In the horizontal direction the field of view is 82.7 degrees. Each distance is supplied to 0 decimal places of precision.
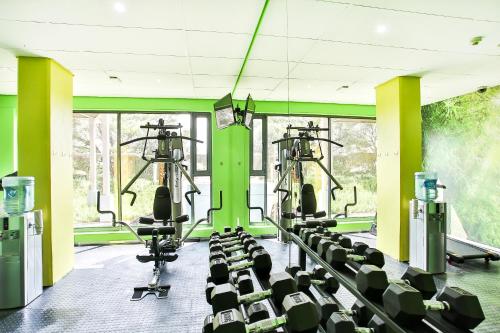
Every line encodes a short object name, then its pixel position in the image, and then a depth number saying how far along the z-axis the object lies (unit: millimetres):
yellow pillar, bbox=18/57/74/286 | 3301
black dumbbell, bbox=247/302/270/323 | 1289
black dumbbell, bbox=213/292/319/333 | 1043
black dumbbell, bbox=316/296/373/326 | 1354
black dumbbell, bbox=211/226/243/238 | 2683
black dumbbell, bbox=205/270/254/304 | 1673
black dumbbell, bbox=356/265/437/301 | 1190
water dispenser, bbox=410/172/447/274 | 3623
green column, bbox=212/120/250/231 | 5531
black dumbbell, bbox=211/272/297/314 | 1316
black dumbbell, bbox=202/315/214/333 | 1184
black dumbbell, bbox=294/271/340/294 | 1602
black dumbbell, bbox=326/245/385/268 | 1558
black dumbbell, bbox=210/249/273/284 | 1715
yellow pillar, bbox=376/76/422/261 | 4031
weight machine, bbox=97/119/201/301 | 3230
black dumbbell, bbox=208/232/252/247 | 2422
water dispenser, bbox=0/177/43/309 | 2865
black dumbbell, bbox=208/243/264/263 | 1982
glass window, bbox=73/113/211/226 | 5242
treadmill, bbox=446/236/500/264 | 3941
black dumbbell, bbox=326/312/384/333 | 1078
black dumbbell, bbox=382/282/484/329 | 1003
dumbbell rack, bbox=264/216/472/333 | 975
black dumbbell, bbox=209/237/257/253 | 2212
